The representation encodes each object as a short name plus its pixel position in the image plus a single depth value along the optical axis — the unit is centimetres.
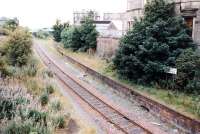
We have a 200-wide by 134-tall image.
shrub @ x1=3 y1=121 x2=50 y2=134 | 805
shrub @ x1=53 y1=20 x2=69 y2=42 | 5628
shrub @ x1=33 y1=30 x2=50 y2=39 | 9318
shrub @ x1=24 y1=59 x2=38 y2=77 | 1847
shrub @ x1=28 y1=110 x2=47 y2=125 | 937
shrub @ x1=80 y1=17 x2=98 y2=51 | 3422
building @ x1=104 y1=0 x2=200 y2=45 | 1786
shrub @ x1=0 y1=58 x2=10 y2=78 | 1491
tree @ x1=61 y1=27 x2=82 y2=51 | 3838
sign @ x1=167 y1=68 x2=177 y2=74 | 1601
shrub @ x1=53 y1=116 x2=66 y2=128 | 977
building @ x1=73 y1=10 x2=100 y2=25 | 6398
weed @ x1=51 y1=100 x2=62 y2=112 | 1168
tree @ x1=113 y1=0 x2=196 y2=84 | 1722
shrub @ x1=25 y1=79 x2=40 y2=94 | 1353
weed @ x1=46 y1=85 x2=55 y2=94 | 1500
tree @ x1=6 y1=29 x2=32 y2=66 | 2174
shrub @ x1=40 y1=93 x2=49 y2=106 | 1243
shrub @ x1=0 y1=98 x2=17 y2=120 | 921
